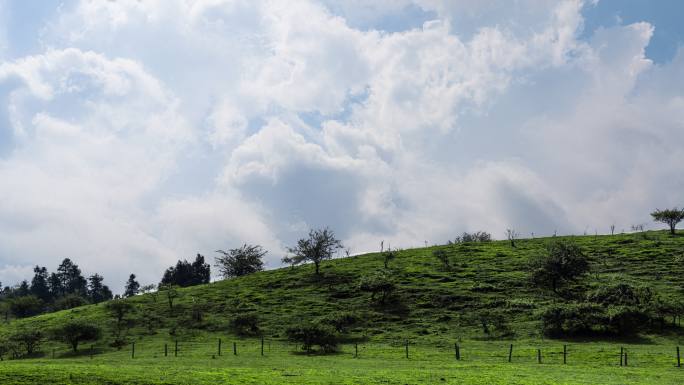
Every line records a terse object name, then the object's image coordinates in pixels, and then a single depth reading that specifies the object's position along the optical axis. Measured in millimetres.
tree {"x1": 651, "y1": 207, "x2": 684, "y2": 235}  107500
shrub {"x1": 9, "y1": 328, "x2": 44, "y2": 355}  65625
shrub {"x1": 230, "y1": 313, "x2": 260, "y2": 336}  70506
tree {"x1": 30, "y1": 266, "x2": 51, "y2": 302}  195750
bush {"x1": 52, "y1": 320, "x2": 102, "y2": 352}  65375
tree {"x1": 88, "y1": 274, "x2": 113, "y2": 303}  187475
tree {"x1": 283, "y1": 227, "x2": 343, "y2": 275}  102375
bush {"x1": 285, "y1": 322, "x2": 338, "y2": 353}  57938
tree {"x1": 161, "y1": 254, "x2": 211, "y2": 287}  179875
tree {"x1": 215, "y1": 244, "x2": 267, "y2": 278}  123875
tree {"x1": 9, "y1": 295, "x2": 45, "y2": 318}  128625
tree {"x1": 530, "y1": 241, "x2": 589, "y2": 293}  79562
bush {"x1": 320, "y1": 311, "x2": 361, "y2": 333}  67350
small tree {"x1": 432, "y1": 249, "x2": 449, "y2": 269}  99362
